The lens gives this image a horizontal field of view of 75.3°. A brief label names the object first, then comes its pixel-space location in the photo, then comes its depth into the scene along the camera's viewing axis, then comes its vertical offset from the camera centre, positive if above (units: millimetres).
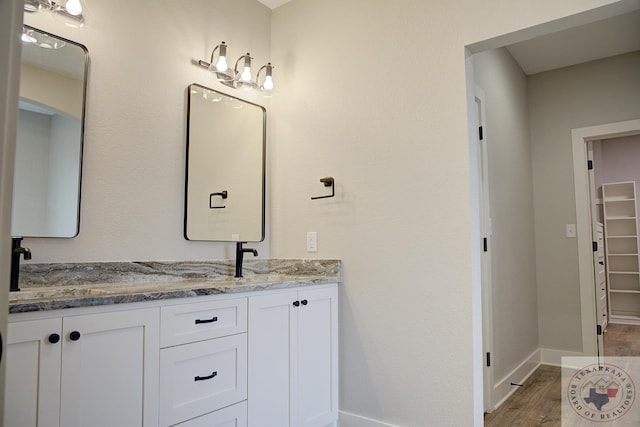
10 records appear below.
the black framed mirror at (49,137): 1717 +433
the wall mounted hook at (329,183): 2510 +330
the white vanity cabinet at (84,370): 1201 -424
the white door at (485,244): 2758 -45
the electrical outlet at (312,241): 2601 -23
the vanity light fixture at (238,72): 2447 +1018
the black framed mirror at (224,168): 2363 +423
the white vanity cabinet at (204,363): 1565 -510
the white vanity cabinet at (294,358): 1908 -608
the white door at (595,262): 3713 -222
